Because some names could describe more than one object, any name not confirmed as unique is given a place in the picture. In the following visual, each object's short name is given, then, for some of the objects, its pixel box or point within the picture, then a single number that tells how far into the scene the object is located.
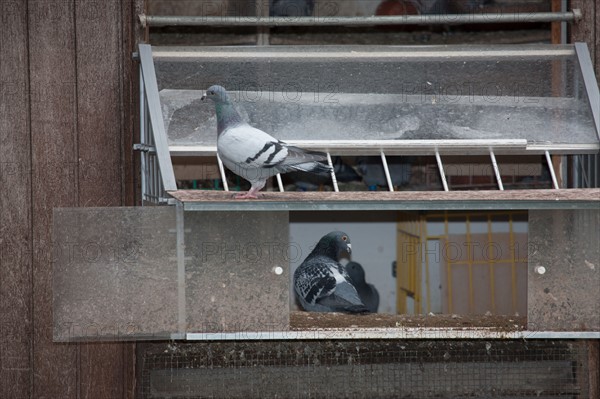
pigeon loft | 8.02
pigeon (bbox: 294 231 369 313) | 9.19
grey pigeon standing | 8.18
